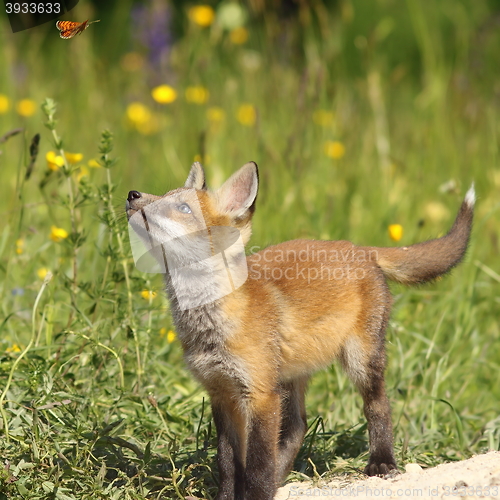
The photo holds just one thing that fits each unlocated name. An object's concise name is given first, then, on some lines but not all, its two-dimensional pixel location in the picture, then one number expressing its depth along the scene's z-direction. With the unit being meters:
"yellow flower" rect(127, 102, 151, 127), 10.99
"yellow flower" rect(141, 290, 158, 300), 6.50
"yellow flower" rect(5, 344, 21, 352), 6.41
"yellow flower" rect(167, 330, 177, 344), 7.03
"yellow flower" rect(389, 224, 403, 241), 7.88
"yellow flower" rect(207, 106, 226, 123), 11.28
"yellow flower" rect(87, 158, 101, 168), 7.56
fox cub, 5.73
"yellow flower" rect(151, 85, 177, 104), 9.08
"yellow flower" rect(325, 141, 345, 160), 10.62
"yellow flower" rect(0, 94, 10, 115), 11.28
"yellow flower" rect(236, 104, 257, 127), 11.61
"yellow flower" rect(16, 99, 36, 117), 11.16
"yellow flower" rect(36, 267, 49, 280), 7.73
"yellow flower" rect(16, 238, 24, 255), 7.73
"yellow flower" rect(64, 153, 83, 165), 7.20
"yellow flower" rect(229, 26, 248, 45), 12.87
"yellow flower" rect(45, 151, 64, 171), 6.50
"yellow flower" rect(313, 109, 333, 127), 10.86
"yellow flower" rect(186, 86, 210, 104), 10.70
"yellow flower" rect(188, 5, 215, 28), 11.43
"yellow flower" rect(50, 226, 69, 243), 6.96
